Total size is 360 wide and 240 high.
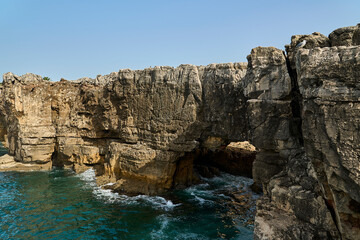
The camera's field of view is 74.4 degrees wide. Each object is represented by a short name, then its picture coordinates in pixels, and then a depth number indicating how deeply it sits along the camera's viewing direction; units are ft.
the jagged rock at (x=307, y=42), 36.19
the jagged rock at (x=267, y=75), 41.14
